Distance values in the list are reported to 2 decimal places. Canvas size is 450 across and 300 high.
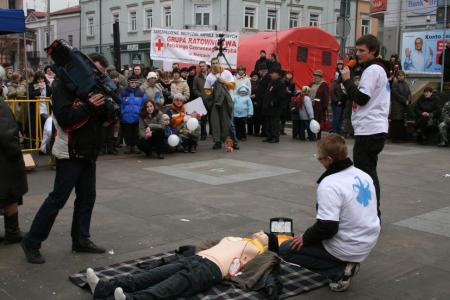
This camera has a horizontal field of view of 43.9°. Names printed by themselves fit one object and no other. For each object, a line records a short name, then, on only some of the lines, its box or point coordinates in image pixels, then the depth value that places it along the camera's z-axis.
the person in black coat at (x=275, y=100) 13.43
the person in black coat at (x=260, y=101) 14.40
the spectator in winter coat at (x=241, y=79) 13.97
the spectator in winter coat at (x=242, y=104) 13.78
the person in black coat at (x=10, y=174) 5.07
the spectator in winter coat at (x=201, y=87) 13.73
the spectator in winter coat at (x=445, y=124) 13.17
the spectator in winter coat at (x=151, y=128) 10.78
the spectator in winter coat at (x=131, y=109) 10.86
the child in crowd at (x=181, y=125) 11.38
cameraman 4.59
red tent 22.59
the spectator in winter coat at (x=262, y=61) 15.61
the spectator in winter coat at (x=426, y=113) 13.54
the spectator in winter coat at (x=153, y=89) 11.71
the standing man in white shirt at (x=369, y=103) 5.52
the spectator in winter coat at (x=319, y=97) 14.71
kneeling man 4.12
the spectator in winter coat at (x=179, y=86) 13.02
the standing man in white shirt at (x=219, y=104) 12.21
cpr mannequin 3.78
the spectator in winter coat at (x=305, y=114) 14.07
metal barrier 10.47
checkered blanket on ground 4.09
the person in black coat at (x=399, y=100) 13.80
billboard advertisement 19.80
